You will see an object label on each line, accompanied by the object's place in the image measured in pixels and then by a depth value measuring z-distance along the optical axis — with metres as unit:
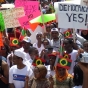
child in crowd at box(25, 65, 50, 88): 4.66
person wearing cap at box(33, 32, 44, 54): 6.85
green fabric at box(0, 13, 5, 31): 6.36
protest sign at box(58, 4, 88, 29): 5.40
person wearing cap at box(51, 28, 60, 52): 6.57
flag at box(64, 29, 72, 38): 7.07
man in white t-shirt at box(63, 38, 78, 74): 5.79
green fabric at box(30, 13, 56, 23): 6.89
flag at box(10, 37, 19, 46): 6.48
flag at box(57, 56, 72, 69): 4.72
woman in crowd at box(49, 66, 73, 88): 4.66
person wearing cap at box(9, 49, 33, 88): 5.06
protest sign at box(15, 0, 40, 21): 6.90
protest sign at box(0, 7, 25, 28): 6.57
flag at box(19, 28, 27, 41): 7.60
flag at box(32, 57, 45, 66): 5.23
